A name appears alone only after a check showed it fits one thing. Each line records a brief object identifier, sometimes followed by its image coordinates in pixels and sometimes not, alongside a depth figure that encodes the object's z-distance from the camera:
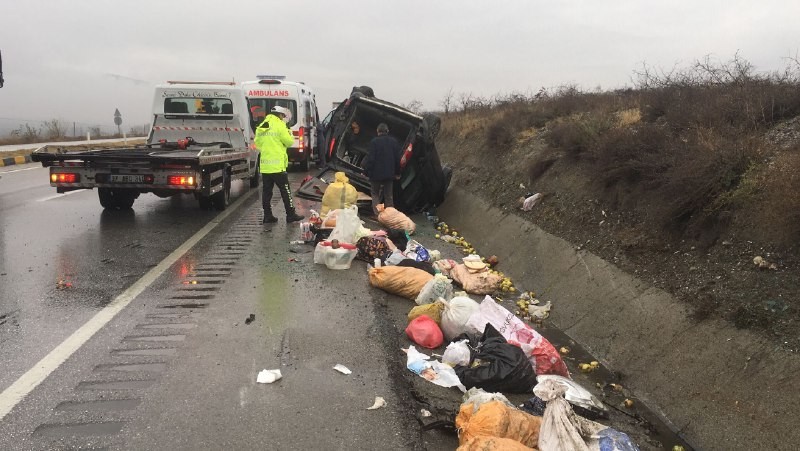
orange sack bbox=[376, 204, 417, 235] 9.05
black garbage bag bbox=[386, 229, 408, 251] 7.97
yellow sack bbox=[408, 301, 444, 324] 4.88
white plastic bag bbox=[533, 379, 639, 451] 2.83
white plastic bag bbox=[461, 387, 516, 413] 3.24
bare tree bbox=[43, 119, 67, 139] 36.34
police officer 8.65
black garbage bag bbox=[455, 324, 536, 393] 3.83
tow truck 8.30
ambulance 17.09
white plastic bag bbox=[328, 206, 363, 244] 7.14
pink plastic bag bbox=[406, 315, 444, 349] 4.51
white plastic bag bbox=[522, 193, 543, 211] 8.79
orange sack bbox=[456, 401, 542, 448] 2.92
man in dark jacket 9.76
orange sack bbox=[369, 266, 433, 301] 5.67
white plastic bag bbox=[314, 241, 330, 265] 6.49
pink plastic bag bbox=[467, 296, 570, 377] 4.28
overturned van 10.20
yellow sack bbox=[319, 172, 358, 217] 8.98
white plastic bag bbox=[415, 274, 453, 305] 5.36
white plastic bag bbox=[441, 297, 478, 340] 4.66
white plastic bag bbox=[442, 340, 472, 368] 4.11
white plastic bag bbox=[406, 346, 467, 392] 3.80
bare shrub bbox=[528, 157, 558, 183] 9.60
